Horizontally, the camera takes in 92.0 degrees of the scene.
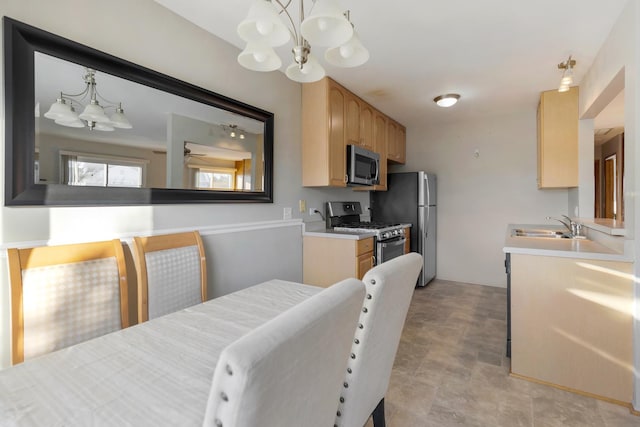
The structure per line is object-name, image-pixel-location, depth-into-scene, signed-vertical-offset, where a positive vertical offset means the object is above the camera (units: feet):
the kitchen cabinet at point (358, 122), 10.43 +3.24
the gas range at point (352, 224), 10.35 -0.45
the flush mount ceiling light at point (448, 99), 10.64 +3.91
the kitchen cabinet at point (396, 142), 13.56 +3.26
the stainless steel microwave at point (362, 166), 10.39 +1.65
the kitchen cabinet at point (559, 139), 9.85 +2.40
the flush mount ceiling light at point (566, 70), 7.64 +3.91
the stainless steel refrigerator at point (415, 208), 13.14 +0.19
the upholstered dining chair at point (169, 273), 5.11 -1.08
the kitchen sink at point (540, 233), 9.35 -0.65
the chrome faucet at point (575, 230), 8.99 -0.51
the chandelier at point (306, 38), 3.60 +2.27
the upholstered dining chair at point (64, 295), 3.85 -1.14
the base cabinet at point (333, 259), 9.00 -1.41
